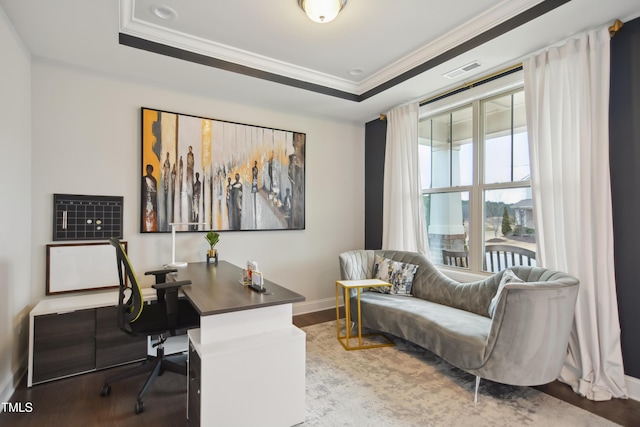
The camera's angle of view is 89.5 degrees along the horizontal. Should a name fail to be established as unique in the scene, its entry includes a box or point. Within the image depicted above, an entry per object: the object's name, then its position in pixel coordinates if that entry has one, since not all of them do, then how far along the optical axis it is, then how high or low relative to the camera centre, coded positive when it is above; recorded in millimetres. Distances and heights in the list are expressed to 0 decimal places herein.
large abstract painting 3234 +494
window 3105 +370
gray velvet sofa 2115 -842
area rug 2027 -1263
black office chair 2129 -710
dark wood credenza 2402 -934
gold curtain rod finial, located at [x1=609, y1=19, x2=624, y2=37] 2256 +1332
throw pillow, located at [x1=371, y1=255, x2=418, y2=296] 3471 -640
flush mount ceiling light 2203 +1462
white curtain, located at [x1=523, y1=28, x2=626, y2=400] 2289 +192
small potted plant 3336 -206
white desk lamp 3121 -295
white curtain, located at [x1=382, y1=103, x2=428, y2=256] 3822 +395
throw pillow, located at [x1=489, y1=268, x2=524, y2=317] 2463 -487
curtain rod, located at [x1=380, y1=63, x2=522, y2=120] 2930 +1372
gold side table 3102 -904
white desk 1712 -789
